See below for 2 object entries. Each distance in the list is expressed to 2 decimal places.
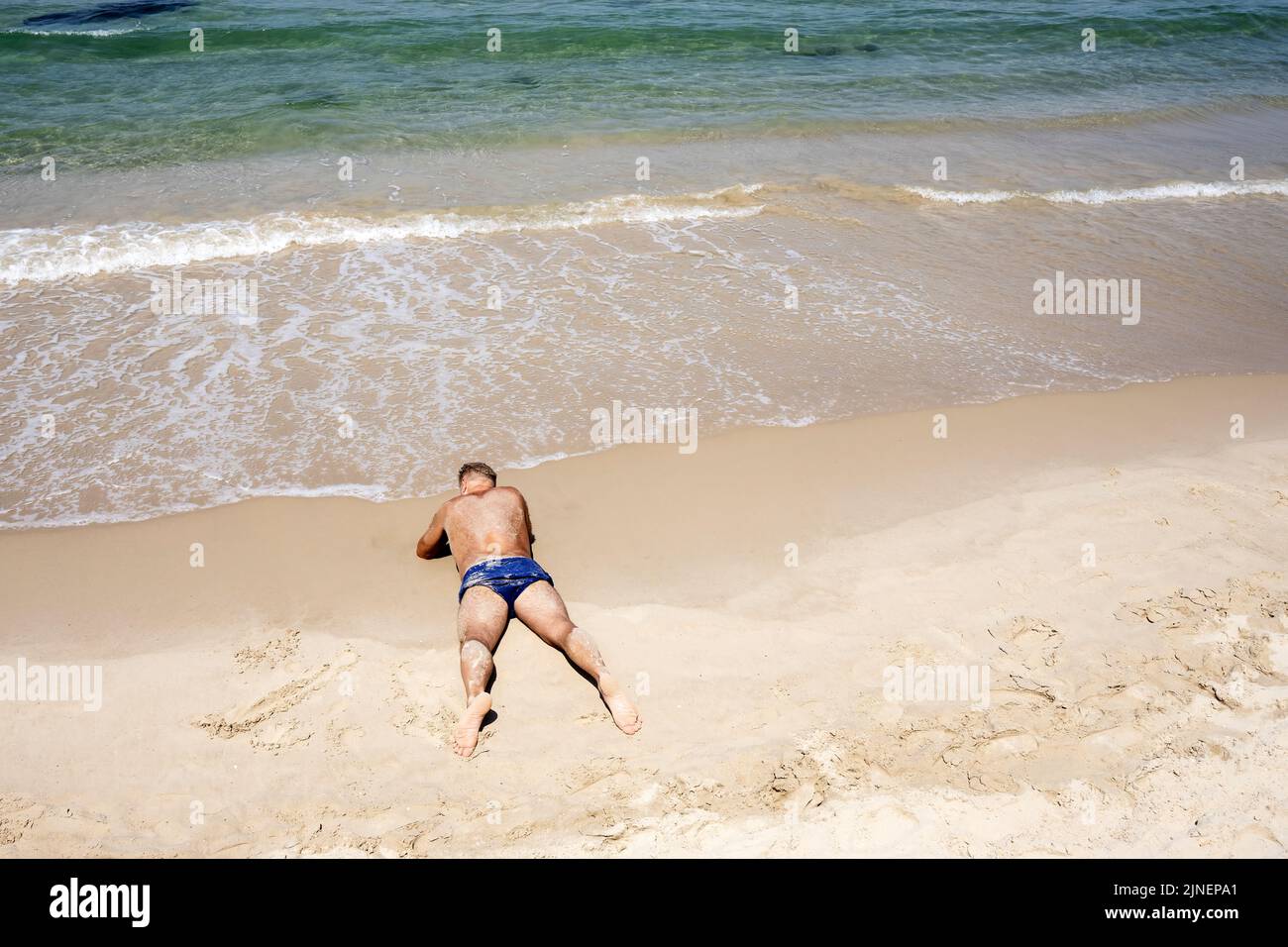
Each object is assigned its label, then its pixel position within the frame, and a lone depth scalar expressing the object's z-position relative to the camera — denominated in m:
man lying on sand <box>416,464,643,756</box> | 4.03
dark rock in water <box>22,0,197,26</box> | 15.80
